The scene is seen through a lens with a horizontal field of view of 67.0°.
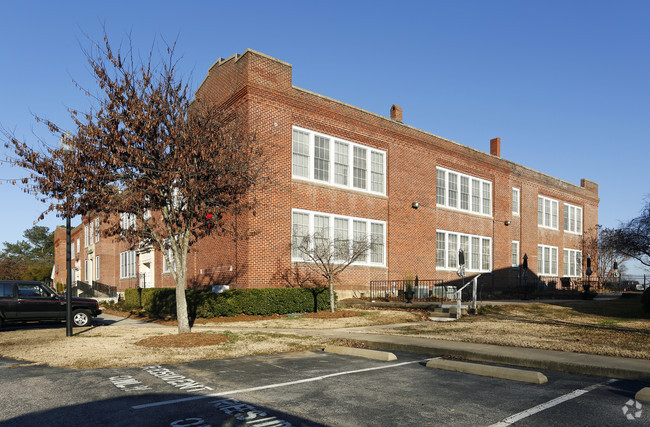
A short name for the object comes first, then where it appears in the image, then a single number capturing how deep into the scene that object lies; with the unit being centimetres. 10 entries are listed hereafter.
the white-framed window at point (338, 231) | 2261
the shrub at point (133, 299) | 2662
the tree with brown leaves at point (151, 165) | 1143
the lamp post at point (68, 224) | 1147
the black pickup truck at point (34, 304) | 1630
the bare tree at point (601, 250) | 4534
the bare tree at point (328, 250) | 2008
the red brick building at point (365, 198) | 2188
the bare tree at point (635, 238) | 3566
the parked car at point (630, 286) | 4388
